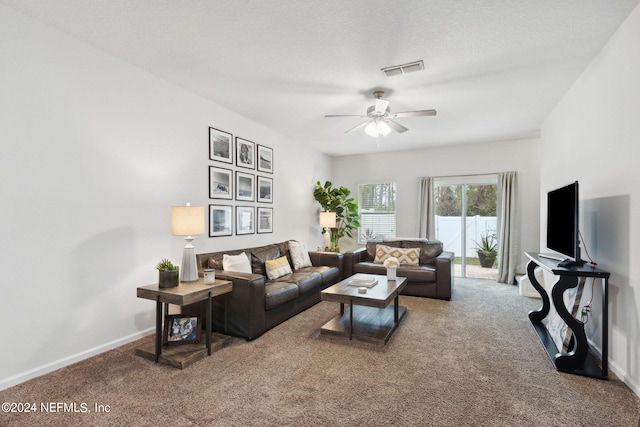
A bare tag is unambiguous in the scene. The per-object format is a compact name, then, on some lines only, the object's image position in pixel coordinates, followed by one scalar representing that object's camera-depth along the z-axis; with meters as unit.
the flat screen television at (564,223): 2.55
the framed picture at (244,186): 4.46
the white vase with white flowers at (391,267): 3.73
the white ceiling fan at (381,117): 3.56
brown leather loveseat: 4.66
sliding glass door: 6.23
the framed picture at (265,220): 4.93
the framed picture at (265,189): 4.92
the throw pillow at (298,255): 4.75
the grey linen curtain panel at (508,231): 5.81
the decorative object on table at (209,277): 2.93
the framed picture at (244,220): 4.48
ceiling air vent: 3.00
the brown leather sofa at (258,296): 3.10
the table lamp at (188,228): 2.90
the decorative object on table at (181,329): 2.86
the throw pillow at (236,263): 3.59
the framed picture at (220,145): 4.03
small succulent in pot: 2.73
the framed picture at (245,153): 4.47
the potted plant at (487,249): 6.20
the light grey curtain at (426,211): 6.55
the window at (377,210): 7.07
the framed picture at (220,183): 4.03
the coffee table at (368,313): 3.06
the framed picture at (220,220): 4.03
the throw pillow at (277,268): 4.05
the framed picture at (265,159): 4.93
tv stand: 2.37
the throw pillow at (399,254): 5.23
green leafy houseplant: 6.50
